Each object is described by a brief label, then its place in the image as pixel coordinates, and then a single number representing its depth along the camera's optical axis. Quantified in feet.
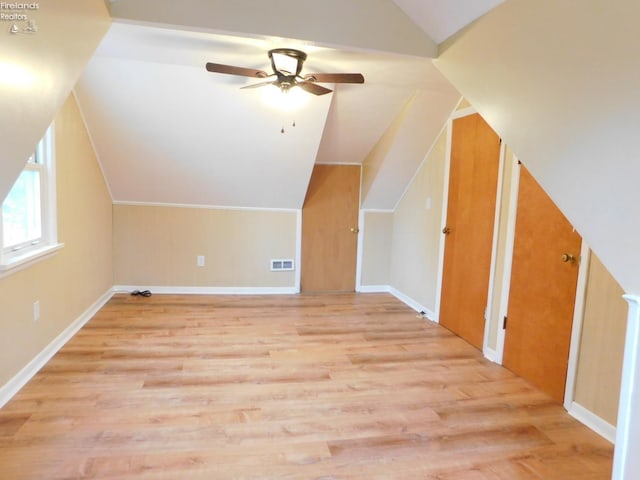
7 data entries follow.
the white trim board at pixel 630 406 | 4.75
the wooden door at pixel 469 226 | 10.53
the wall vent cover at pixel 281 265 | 15.83
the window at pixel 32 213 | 8.11
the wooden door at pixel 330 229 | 15.87
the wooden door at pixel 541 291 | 8.09
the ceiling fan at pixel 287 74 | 8.13
